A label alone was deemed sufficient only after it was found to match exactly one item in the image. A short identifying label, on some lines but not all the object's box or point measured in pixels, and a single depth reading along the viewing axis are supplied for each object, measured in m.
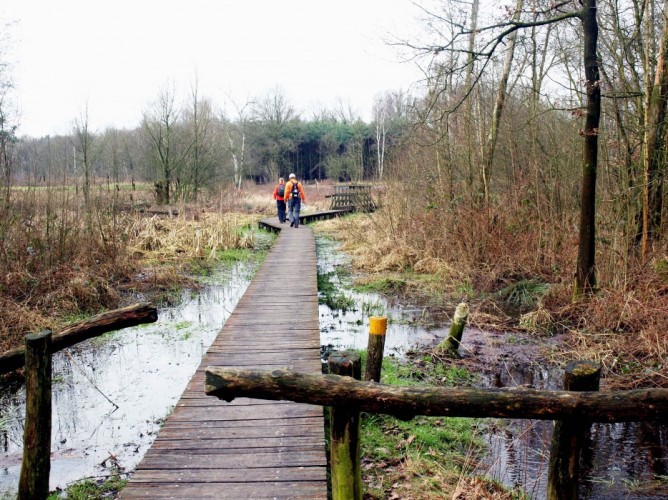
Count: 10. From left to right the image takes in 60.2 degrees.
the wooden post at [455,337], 7.59
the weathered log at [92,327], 4.04
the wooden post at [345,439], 3.09
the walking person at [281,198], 21.77
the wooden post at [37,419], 3.75
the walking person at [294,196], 19.00
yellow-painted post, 4.73
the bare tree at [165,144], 26.09
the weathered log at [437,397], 2.89
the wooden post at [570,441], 2.99
